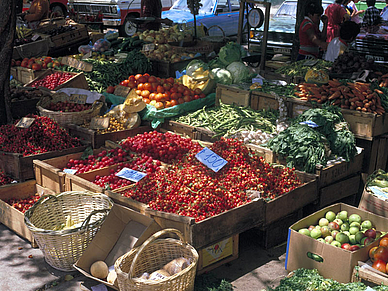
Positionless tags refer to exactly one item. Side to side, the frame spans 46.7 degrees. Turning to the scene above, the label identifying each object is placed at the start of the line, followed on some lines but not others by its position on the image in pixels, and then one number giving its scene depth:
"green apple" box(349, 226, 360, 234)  4.10
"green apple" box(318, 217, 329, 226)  4.24
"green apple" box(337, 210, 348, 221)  4.35
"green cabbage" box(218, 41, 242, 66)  8.35
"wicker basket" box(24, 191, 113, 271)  4.17
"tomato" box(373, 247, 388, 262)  3.56
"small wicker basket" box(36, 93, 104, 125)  6.47
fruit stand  4.17
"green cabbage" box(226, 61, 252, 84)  7.63
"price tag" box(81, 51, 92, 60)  9.81
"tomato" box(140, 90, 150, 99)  7.19
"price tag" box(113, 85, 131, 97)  7.48
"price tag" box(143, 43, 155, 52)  9.74
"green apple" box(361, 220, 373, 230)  4.21
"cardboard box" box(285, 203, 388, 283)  3.67
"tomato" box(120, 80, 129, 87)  7.69
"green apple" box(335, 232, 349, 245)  3.97
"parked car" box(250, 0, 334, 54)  11.95
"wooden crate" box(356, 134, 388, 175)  5.74
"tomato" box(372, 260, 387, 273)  3.50
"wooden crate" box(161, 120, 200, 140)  6.33
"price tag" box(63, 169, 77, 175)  5.30
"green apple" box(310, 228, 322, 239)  4.05
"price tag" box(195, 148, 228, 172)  4.92
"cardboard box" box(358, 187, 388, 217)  4.46
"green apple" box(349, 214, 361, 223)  4.29
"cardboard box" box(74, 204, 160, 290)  4.05
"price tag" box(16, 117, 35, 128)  5.82
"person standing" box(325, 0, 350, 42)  9.77
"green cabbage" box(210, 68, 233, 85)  7.64
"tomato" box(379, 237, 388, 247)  3.73
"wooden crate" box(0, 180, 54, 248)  4.84
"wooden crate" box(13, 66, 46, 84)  8.84
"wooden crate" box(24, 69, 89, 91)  7.76
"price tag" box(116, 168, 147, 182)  4.95
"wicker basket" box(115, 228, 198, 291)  3.52
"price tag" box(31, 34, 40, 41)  10.46
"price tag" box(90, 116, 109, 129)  6.36
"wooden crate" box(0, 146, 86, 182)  5.50
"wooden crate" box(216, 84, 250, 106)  6.87
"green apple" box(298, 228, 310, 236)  4.08
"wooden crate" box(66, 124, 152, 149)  6.16
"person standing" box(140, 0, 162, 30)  12.66
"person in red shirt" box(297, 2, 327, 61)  8.95
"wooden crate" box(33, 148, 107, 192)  5.16
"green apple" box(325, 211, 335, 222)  4.32
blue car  14.85
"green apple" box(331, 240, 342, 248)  3.92
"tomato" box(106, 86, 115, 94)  7.78
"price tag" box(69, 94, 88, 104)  7.03
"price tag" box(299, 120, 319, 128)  5.35
